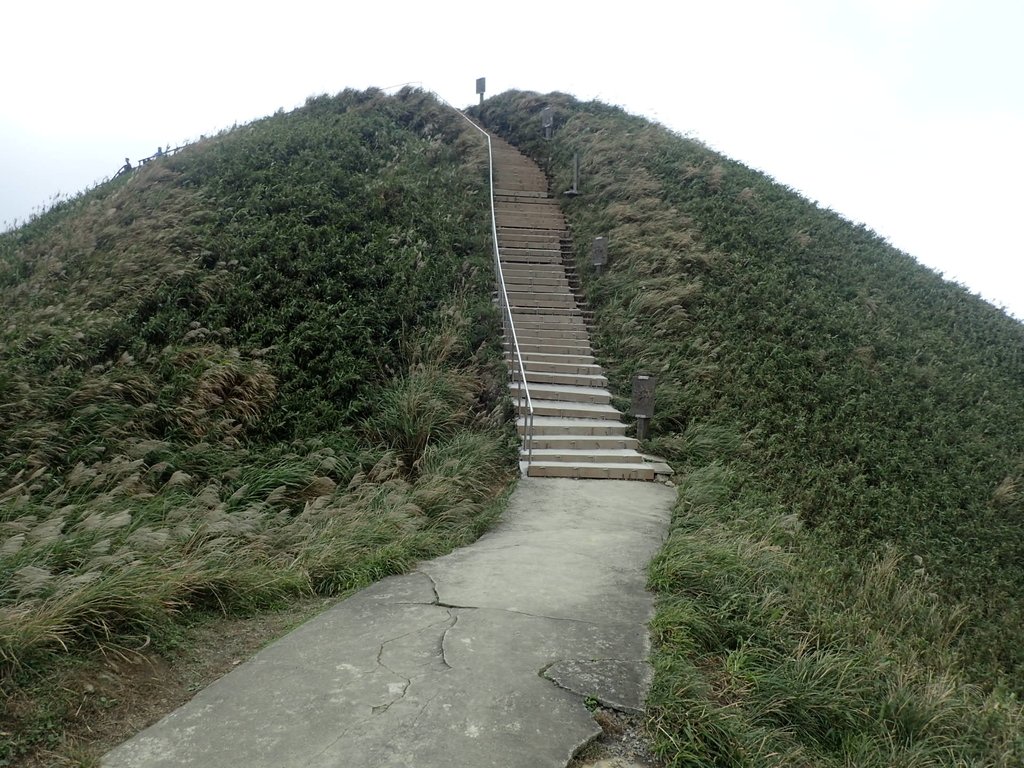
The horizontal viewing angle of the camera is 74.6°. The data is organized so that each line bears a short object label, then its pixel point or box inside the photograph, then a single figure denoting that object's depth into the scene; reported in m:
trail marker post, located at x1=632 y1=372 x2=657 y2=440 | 10.02
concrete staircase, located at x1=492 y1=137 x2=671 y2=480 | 9.28
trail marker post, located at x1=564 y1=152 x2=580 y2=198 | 19.34
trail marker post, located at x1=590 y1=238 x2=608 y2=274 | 15.16
